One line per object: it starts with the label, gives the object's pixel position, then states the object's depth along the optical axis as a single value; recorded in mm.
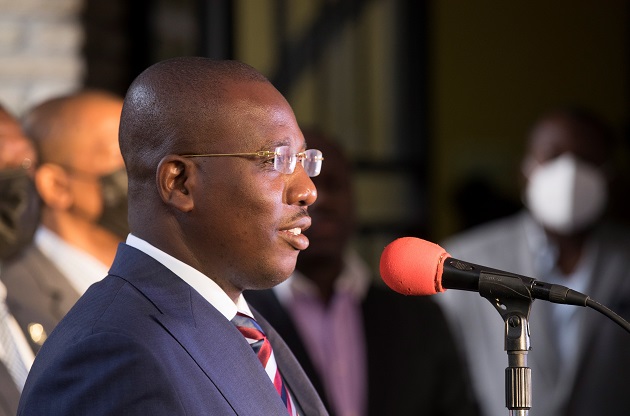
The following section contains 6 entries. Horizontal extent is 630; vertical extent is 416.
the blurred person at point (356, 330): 7723
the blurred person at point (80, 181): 6203
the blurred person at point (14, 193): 5770
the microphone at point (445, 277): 3779
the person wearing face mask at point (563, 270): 8734
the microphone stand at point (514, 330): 3752
